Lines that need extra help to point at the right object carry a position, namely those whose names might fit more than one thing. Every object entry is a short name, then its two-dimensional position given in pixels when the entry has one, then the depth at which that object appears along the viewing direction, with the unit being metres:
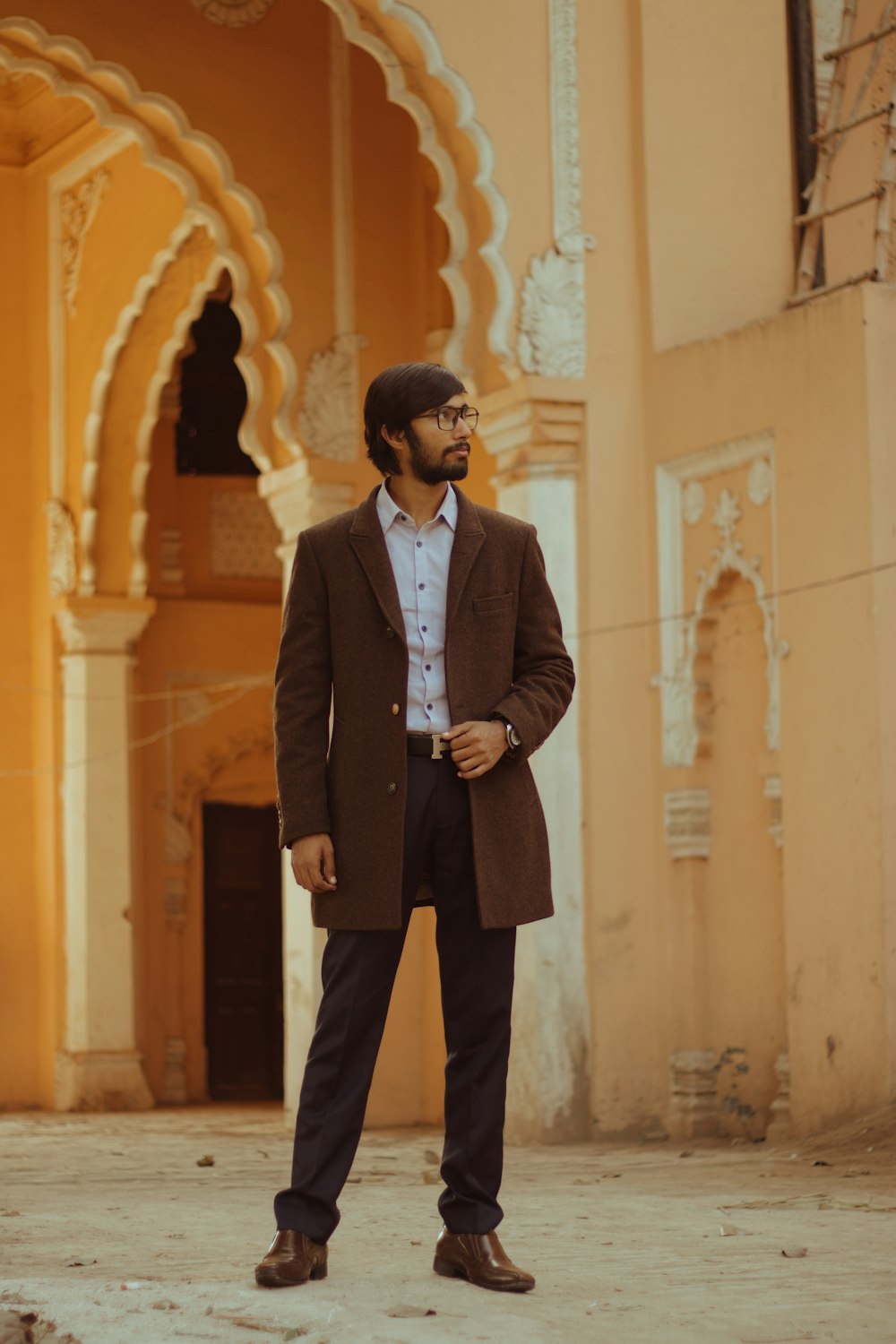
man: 3.77
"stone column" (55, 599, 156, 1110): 13.48
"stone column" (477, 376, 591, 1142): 8.46
